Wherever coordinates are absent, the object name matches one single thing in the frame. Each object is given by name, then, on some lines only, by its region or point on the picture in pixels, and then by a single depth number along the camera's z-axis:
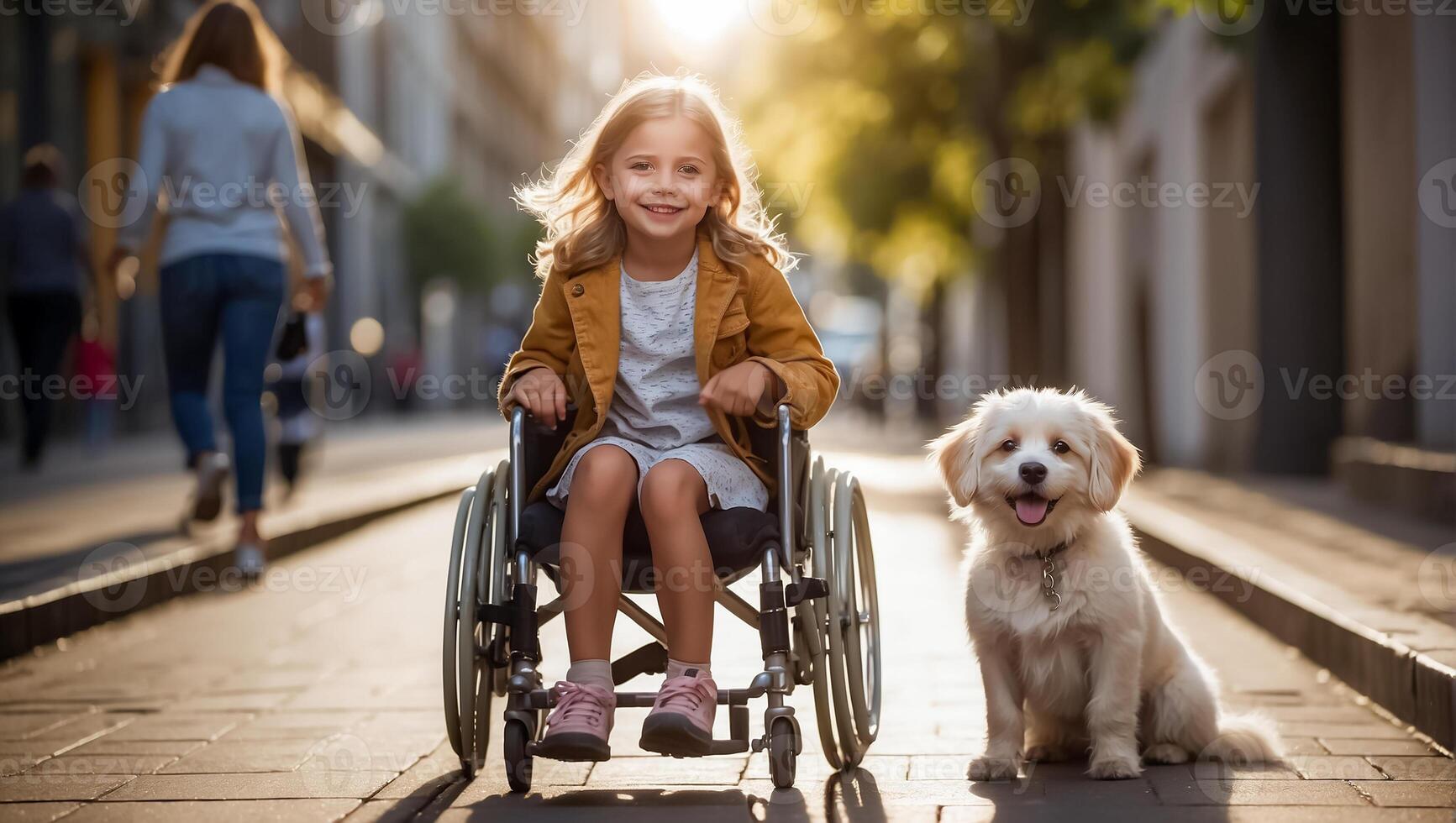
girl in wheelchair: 4.10
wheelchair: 4.07
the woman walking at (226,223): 7.21
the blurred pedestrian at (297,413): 11.21
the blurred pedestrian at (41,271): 12.96
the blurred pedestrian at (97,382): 17.44
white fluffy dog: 4.20
